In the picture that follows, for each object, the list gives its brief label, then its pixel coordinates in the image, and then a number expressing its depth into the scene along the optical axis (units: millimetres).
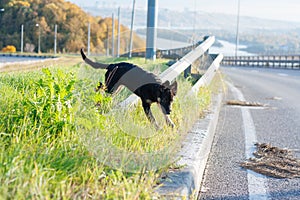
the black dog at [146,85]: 5066
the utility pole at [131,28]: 10679
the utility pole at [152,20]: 11445
